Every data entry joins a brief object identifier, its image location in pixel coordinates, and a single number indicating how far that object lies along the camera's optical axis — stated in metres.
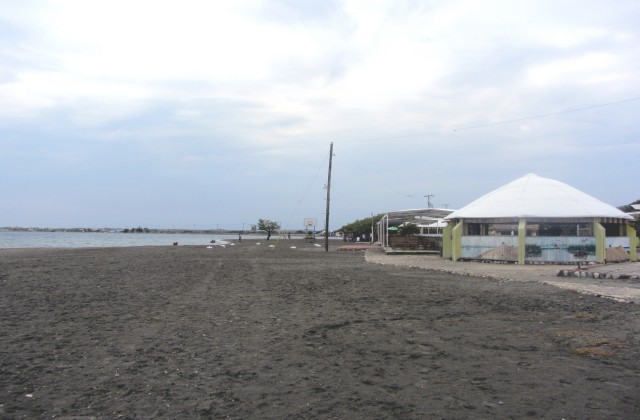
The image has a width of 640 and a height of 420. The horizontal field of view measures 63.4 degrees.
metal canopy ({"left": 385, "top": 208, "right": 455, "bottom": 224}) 56.41
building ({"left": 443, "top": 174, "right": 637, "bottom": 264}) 23.94
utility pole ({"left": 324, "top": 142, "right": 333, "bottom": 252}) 43.62
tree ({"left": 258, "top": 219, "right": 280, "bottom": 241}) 125.19
